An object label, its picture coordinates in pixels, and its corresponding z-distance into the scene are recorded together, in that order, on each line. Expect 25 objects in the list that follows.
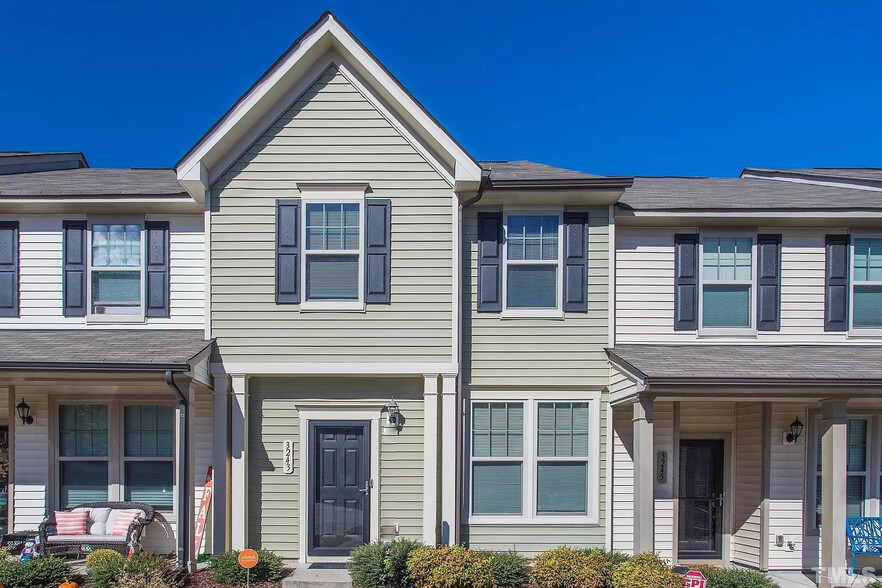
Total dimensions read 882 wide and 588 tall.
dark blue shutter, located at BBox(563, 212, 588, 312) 9.45
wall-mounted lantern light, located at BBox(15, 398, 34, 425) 9.52
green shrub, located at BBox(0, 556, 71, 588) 7.57
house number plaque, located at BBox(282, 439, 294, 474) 9.25
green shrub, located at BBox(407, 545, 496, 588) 7.67
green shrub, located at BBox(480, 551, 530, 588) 7.93
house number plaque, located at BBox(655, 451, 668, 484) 9.68
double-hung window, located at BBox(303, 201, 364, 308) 9.23
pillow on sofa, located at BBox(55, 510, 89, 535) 9.06
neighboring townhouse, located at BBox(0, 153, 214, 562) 9.50
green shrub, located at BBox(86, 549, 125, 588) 7.52
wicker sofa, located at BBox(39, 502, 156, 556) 8.87
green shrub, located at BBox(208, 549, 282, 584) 7.98
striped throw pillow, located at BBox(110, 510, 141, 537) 9.12
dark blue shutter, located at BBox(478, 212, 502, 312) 9.41
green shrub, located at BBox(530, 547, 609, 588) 7.69
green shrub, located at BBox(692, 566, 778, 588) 7.65
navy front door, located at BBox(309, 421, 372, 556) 9.24
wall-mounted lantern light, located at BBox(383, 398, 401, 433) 9.22
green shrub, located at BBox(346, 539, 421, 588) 7.79
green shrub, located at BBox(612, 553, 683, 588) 7.46
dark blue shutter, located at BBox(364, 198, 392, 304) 9.16
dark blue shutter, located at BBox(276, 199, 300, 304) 9.16
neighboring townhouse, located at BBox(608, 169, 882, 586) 9.48
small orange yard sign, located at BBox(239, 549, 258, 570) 7.66
